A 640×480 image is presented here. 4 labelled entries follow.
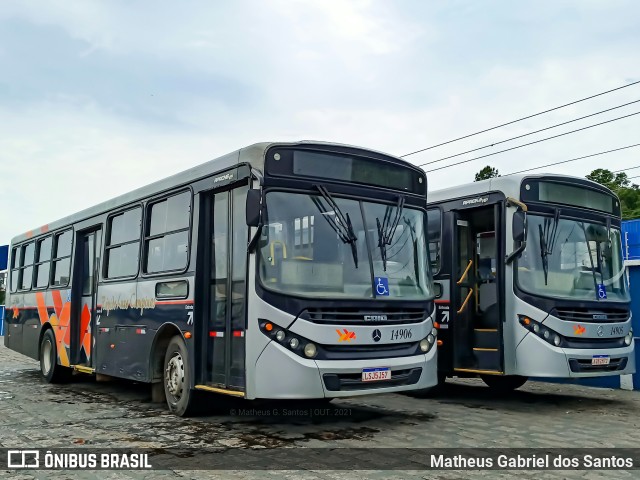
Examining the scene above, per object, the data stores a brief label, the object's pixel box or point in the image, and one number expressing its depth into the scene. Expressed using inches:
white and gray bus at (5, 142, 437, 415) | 276.5
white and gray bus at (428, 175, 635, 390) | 368.2
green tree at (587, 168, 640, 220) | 1682.6
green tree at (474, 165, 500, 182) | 2140.7
